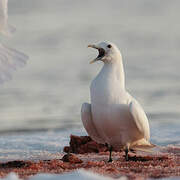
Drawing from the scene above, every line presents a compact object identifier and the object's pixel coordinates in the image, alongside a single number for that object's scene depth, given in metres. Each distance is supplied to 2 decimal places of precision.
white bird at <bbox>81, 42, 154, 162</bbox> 17.44
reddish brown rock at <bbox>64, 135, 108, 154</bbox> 20.52
